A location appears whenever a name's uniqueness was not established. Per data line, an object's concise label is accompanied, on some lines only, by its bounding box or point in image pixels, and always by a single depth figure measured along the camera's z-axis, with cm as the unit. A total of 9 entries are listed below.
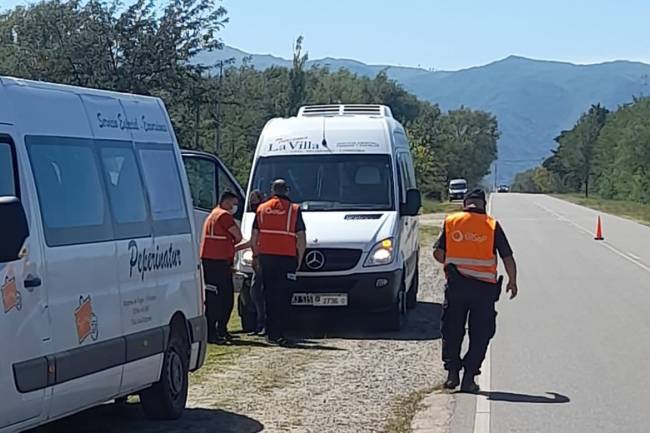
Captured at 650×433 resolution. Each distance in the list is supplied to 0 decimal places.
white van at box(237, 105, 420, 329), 1484
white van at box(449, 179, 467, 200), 8629
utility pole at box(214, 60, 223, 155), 3420
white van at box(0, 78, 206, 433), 703
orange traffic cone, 3772
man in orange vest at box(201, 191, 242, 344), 1414
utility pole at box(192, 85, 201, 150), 3250
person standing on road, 1112
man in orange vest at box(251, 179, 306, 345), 1391
